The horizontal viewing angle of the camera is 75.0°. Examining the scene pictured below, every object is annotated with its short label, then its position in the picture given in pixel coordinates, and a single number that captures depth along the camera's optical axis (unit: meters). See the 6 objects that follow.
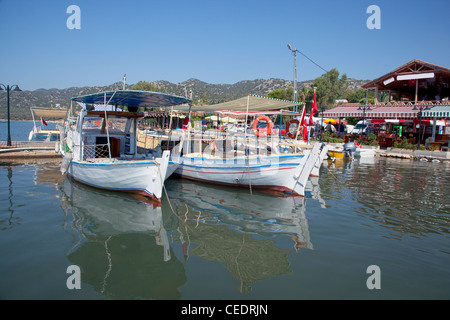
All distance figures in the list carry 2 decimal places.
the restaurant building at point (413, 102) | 27.67
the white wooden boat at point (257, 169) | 10.87
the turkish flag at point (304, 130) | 12.00
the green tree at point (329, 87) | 54.53
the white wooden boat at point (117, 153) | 9.66
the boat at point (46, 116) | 25.52
